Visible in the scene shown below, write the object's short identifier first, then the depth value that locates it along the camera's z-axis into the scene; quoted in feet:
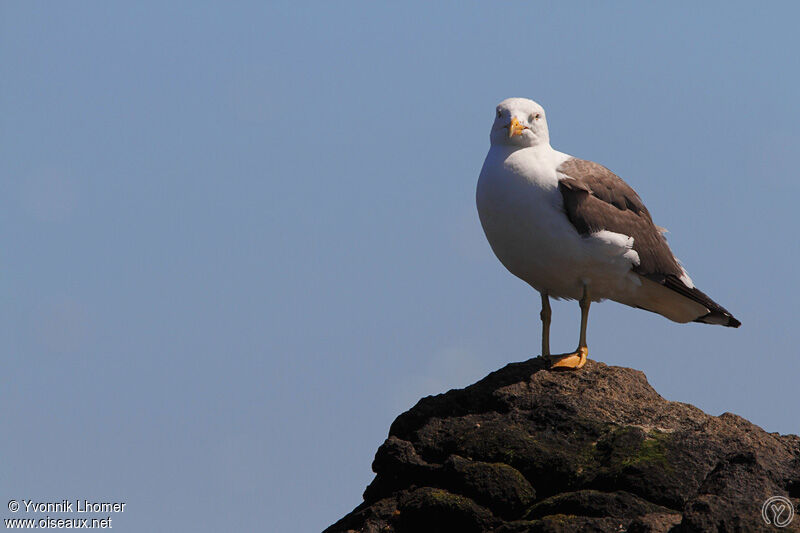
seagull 73.05
